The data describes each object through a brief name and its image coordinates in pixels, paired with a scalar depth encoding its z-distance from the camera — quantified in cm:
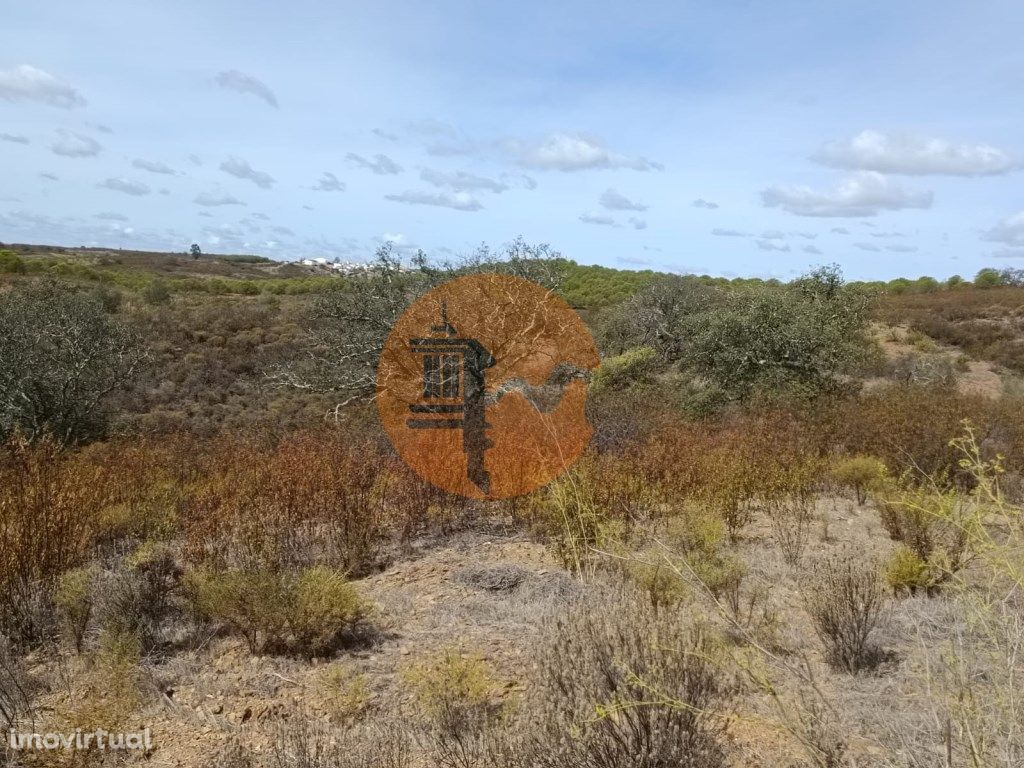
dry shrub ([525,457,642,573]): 490
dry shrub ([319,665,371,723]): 307
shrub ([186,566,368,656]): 366
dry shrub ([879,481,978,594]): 441
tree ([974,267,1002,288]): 3428
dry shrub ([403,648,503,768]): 268
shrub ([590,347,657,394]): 1531
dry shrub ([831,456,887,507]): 707
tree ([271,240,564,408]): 919
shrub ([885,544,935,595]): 439
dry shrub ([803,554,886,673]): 353
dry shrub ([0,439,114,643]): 370
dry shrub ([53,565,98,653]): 364
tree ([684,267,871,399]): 1275
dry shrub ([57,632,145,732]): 282
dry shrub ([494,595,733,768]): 232
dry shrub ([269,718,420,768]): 257
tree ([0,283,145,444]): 1218
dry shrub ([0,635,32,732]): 292
